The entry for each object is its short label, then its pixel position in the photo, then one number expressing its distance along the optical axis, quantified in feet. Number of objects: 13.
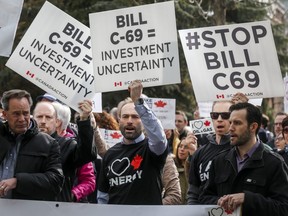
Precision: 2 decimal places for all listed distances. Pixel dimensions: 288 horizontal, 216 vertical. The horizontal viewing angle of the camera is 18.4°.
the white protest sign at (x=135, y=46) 27.61
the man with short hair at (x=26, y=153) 21.61
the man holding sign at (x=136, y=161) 23.34
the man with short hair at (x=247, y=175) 20.47
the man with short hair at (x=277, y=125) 38.27
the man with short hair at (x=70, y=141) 22.79
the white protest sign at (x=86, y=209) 21.97
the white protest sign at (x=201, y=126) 36.88
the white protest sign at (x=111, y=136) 34.40
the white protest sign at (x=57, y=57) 28.09
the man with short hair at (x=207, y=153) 23.94
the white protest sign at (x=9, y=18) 25.18
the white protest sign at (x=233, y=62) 28.07
